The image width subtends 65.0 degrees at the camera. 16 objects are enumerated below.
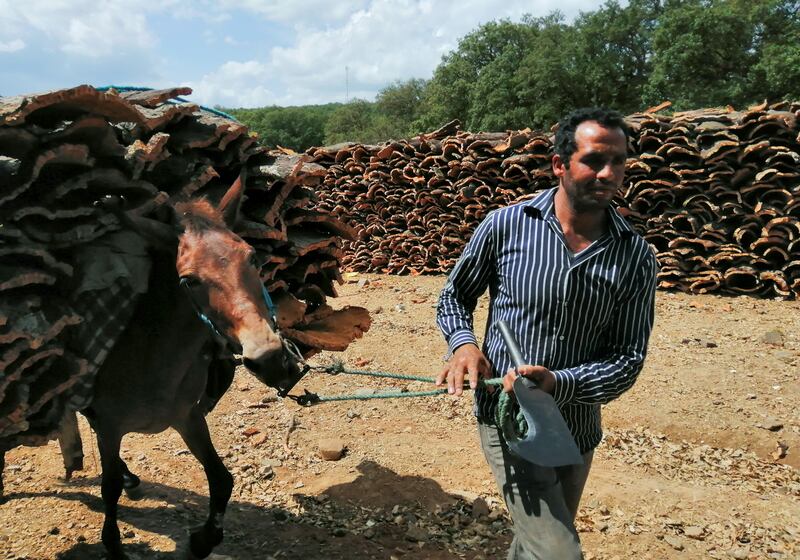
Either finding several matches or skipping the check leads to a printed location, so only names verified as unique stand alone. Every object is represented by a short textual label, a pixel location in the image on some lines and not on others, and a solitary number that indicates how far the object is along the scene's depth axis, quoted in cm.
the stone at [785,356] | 652
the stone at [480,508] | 413
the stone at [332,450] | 505
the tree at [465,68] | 3191
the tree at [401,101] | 4456
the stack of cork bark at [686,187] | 826
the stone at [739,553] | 368
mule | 250
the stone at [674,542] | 377
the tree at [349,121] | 4404
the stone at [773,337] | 693
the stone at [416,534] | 390
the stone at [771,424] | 527
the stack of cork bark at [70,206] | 253
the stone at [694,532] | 389
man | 226
